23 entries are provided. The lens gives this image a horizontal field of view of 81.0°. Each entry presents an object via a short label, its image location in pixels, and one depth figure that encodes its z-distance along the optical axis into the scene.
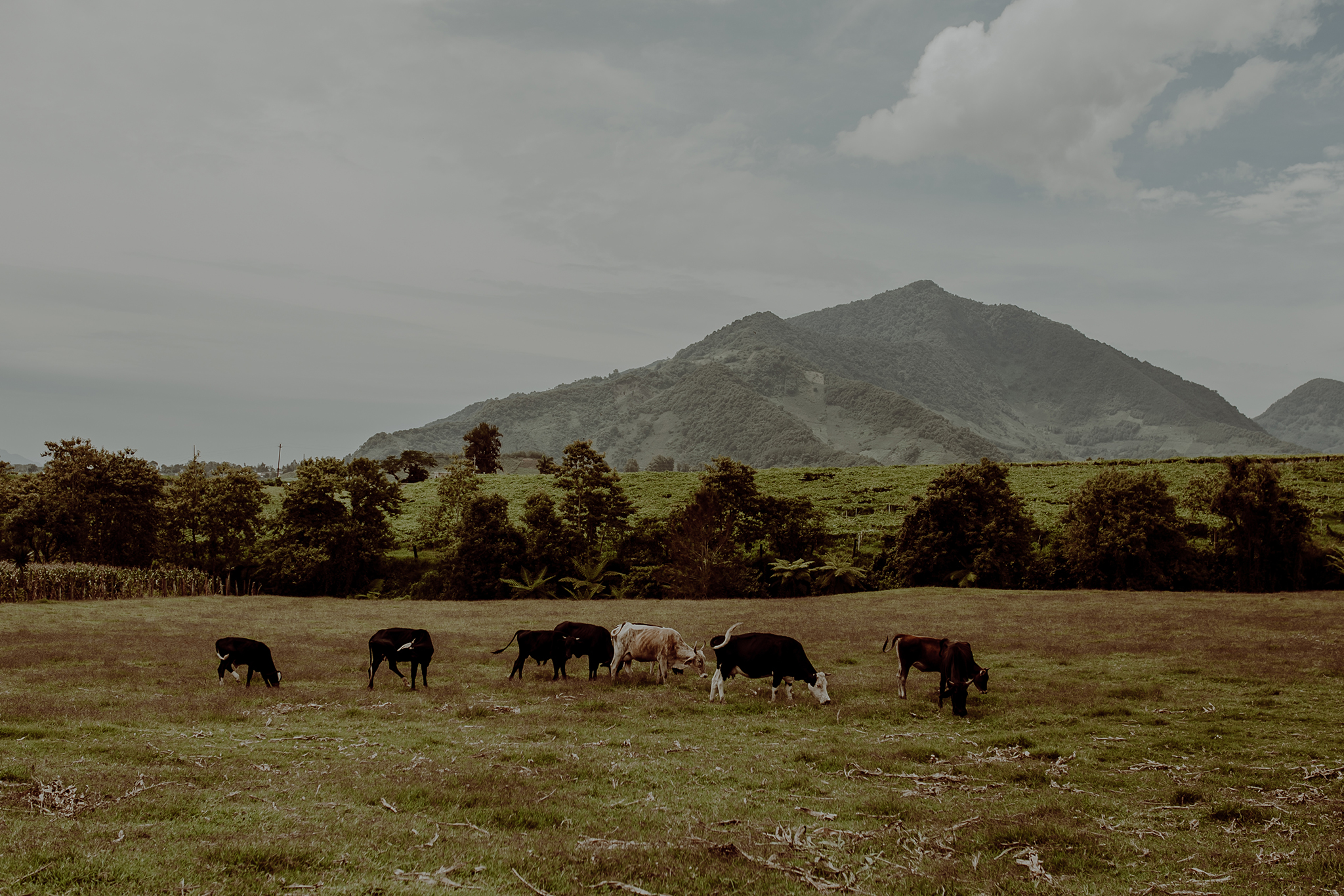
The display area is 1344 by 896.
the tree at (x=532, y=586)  49.94
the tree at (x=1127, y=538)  45.47
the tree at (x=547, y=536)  53.53
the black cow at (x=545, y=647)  20.64
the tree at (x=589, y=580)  50.09
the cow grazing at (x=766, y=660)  17.56
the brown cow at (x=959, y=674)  16.05
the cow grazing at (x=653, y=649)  20.39
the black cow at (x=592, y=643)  20.78
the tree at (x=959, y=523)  49.34
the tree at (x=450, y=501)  60.06
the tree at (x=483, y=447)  104.31
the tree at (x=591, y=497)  55.38
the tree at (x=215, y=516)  55.19
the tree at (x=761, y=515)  53.28
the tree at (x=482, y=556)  52.38
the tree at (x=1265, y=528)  45.44
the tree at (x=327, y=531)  53.97
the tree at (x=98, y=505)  52.16
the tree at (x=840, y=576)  49.69
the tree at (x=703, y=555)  49.72
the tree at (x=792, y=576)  49.44
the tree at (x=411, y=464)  107.38
